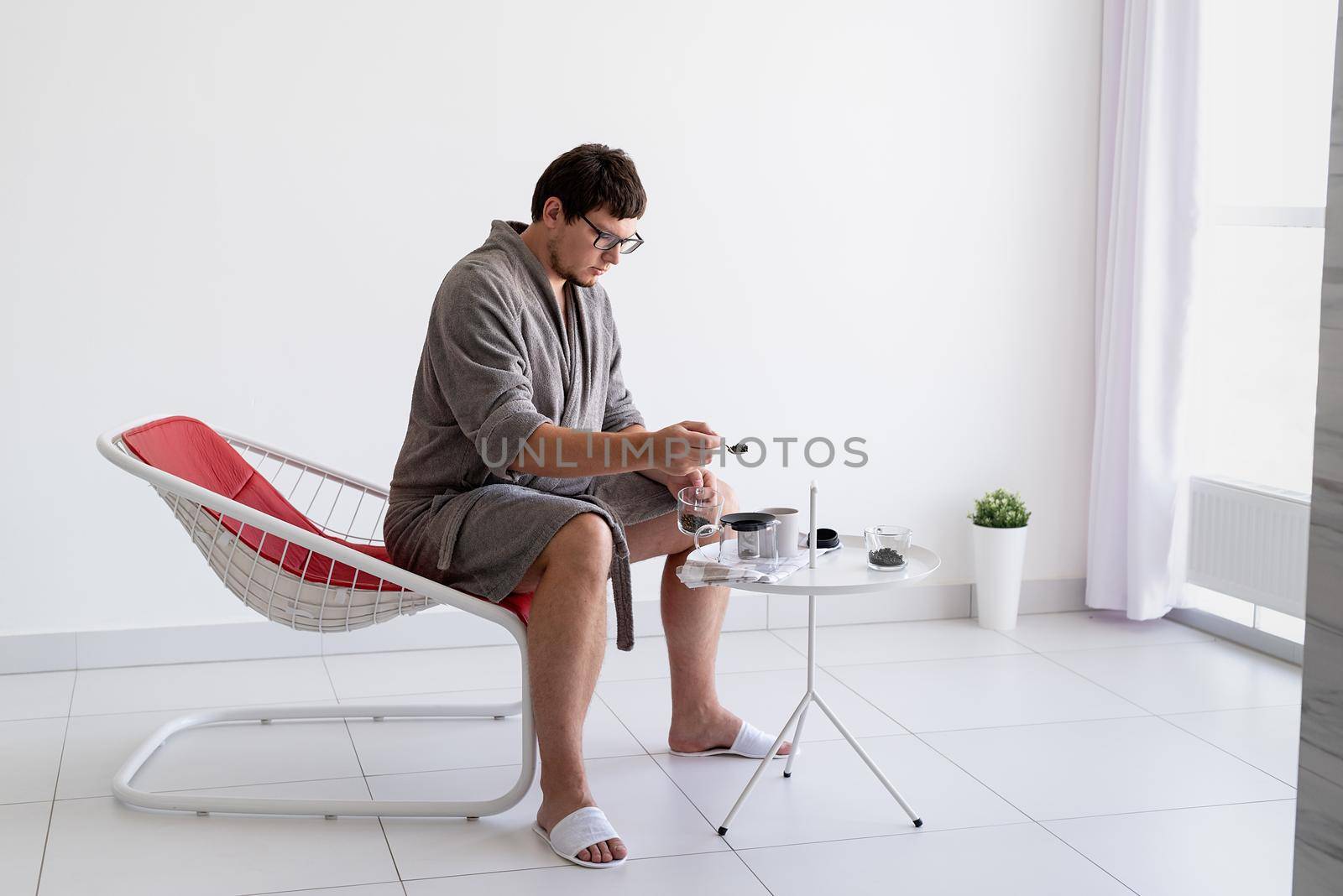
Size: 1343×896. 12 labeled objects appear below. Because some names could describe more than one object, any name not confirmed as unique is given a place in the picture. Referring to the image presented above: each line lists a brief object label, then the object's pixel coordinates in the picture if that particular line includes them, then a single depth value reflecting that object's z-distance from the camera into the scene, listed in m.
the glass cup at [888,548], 2.19
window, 3.27
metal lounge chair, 2.19
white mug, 2.28
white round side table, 2.07
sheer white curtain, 3.39
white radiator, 3.18
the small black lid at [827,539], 2.34
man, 2.18
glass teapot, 2.24
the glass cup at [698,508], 2.31
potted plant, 3.55
